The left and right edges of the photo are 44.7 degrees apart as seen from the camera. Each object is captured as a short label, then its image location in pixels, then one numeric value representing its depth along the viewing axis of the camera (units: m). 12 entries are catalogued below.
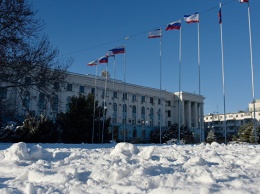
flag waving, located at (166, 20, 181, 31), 27.39
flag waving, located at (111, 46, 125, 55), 33.56
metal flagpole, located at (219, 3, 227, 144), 25.28
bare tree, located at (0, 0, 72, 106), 18.33
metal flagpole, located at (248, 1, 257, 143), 23.23
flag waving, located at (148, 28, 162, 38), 29.28
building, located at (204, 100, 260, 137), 105.25
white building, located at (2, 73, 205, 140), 64.12
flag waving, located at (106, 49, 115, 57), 34.10
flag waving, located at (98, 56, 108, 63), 34.81
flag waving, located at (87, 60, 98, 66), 35.31
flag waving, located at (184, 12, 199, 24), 25.88
